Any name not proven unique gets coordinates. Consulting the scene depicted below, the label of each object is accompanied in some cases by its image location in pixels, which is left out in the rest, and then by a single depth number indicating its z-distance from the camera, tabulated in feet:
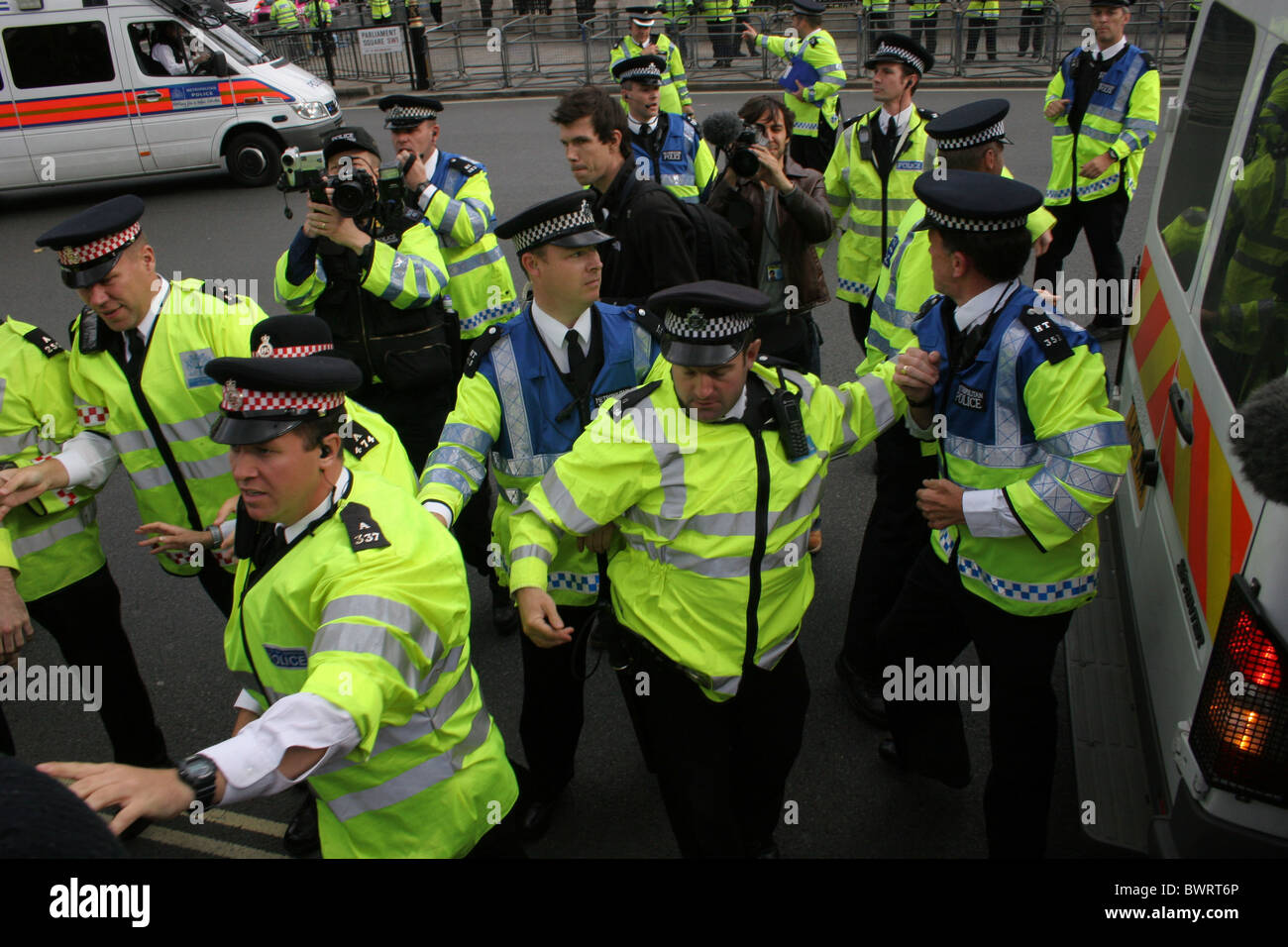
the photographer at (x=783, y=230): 15.88
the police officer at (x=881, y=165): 18.61
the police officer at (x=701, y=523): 8.72
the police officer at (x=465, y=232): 15.75
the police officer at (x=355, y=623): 6.93
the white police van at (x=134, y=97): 37.73
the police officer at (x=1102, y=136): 22.40
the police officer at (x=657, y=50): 33.40
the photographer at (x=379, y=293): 13.42
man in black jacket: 13.64
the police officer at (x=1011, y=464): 8.82
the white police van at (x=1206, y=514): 6.89
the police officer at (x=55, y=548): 11.18
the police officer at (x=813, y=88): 28.78
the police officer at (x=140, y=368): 11.10
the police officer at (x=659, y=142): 20.74
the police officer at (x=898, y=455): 12.61
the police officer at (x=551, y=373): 10.62
